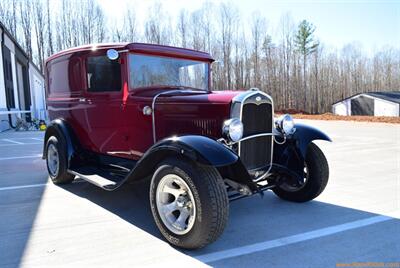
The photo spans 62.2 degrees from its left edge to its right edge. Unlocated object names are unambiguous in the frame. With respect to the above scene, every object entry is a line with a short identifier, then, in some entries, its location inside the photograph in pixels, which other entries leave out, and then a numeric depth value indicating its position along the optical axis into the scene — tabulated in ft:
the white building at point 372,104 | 120.26
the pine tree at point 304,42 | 159.43
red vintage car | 9.75
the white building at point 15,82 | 56.59
